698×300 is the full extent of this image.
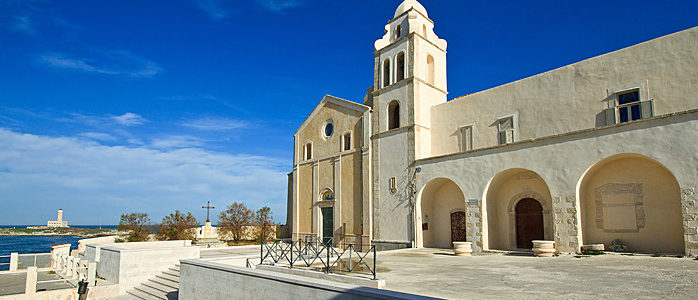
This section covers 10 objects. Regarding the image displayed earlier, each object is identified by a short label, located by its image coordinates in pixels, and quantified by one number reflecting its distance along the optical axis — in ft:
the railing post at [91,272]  58.65
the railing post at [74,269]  62.77
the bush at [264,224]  103.81
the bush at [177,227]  99.96
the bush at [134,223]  99.60
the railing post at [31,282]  52.75
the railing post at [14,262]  70.33
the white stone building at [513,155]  46.19
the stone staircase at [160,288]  53.26
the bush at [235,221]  104.58
